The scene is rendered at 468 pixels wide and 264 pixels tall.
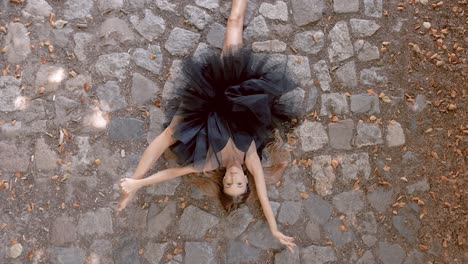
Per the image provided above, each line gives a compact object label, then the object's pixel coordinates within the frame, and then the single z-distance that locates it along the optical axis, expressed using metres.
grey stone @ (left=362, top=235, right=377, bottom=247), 4.47
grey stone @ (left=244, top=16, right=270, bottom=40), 4.56
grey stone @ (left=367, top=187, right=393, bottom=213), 4.50
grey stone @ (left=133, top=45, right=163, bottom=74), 4.45
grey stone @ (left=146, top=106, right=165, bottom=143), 4.37
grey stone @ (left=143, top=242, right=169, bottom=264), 4.28
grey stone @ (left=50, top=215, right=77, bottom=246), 4.21
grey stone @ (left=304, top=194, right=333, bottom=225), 4.45
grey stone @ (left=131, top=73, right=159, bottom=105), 4.41
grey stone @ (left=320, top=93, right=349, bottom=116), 4.56
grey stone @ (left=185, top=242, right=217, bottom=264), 4.32
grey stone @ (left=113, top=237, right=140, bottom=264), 4.25
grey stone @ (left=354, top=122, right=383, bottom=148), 4.56
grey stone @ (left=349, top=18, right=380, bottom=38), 4.67
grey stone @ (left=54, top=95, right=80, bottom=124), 4.31
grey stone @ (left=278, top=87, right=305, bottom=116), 4.08
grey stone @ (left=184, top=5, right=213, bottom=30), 4.54
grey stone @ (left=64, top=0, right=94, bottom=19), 4.43
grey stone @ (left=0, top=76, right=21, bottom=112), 4.27
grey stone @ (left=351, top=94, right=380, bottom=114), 4.59
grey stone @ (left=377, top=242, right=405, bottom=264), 4.46
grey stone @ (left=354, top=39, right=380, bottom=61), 4.65
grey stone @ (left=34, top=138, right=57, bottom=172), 4.26
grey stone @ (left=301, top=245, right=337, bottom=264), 4.42
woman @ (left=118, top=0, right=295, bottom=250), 3.77
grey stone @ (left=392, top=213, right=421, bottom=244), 4.49
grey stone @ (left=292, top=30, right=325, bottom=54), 4.60
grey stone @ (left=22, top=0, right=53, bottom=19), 4.38
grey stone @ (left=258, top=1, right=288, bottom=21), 4.61
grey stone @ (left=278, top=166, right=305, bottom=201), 4.45
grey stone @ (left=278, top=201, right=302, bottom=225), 4.43
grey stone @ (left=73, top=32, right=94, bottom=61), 4.40
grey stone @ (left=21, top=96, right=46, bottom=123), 4.28
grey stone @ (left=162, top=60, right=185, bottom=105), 4.40
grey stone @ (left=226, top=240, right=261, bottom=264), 4.35
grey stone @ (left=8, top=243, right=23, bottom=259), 4.14
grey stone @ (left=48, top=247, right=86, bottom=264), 4.19
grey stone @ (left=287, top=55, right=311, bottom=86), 4.55
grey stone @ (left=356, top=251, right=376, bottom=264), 4.44
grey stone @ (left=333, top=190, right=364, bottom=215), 4.48
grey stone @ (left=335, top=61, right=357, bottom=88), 4.61
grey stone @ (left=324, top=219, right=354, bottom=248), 4.45
